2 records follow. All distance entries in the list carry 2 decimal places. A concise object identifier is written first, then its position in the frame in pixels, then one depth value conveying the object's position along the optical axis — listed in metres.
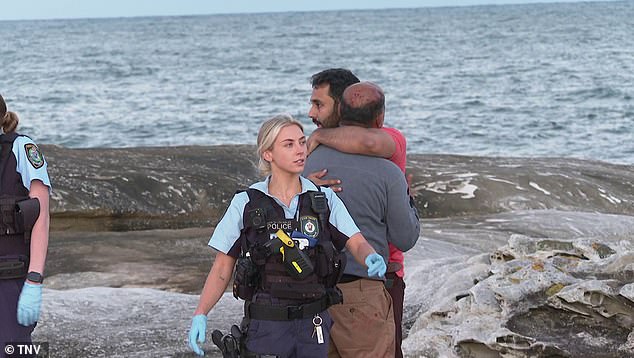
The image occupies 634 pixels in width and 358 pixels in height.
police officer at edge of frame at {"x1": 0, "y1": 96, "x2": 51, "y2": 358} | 8.30
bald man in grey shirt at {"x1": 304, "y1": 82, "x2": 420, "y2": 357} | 8.40
